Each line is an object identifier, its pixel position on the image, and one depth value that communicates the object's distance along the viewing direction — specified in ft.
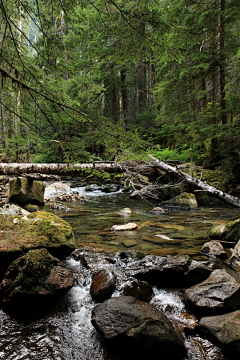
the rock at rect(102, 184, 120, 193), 44.68
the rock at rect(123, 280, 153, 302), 10.16
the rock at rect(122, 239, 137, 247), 16.52
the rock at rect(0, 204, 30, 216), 15.93
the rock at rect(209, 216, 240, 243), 16.47
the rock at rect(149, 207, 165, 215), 27.99
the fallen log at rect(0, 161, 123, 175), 25.88
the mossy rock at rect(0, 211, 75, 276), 11.38
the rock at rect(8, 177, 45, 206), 27.17
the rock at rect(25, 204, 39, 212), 26.77
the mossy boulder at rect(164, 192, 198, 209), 30.53
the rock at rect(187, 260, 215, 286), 11.03
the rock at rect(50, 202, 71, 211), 29.62
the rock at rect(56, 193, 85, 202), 36.96
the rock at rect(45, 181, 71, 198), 42.22
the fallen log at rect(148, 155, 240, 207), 25.04
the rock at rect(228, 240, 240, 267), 12.76
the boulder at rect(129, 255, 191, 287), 11.37
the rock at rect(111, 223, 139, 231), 20.07
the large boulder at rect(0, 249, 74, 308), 9.28
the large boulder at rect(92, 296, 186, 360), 7.28
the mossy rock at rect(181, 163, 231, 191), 31.84
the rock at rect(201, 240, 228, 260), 13.97
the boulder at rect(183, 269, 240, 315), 8.89
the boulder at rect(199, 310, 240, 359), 7.21
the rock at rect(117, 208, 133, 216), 27.63
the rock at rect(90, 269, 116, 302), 10.31
